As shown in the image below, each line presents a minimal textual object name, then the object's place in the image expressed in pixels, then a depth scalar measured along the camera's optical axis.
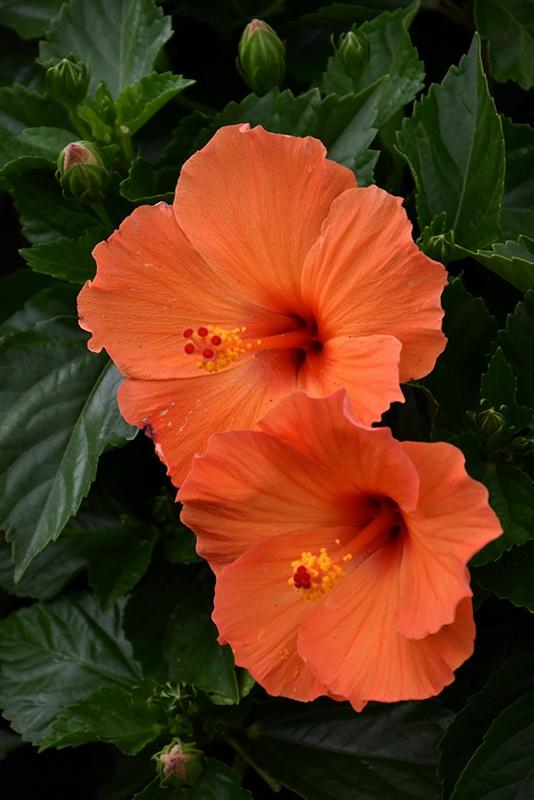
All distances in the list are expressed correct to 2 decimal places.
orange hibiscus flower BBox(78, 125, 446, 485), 0.83
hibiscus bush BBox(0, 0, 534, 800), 0.82
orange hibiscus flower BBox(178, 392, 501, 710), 0.80
